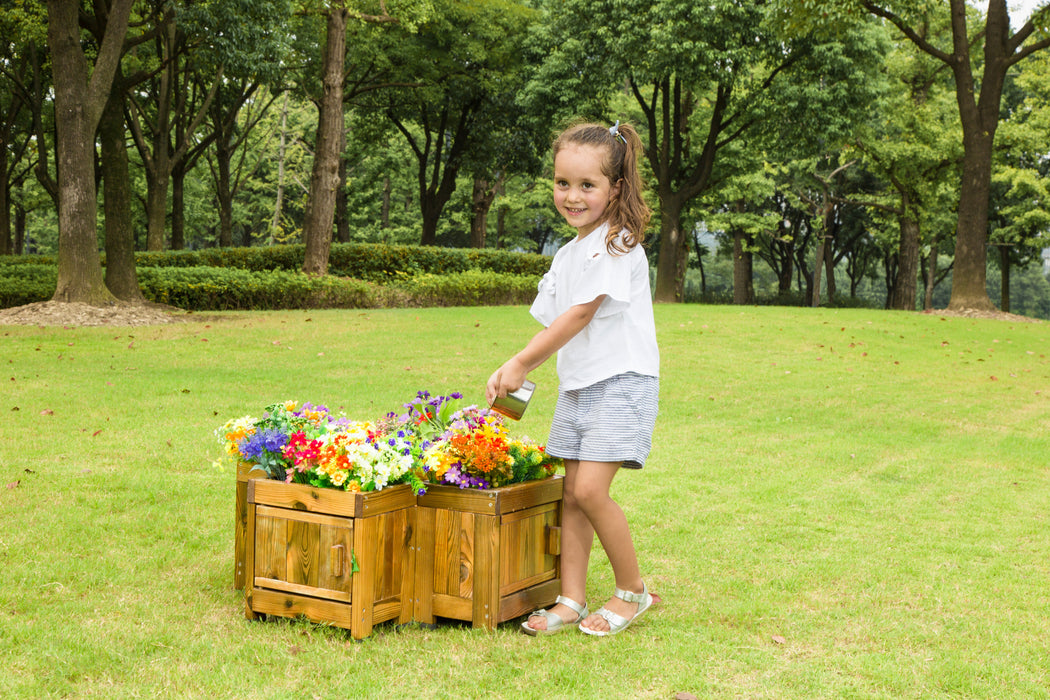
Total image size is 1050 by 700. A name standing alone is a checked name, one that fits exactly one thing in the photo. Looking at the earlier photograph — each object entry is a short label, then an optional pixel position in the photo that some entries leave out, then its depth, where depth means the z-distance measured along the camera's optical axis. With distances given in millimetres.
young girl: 3324
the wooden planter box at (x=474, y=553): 3402
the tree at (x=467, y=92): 25172
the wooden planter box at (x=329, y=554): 3238
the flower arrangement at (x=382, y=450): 3299
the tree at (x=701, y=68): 21094
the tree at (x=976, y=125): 19031
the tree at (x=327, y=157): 18578
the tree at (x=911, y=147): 29297
